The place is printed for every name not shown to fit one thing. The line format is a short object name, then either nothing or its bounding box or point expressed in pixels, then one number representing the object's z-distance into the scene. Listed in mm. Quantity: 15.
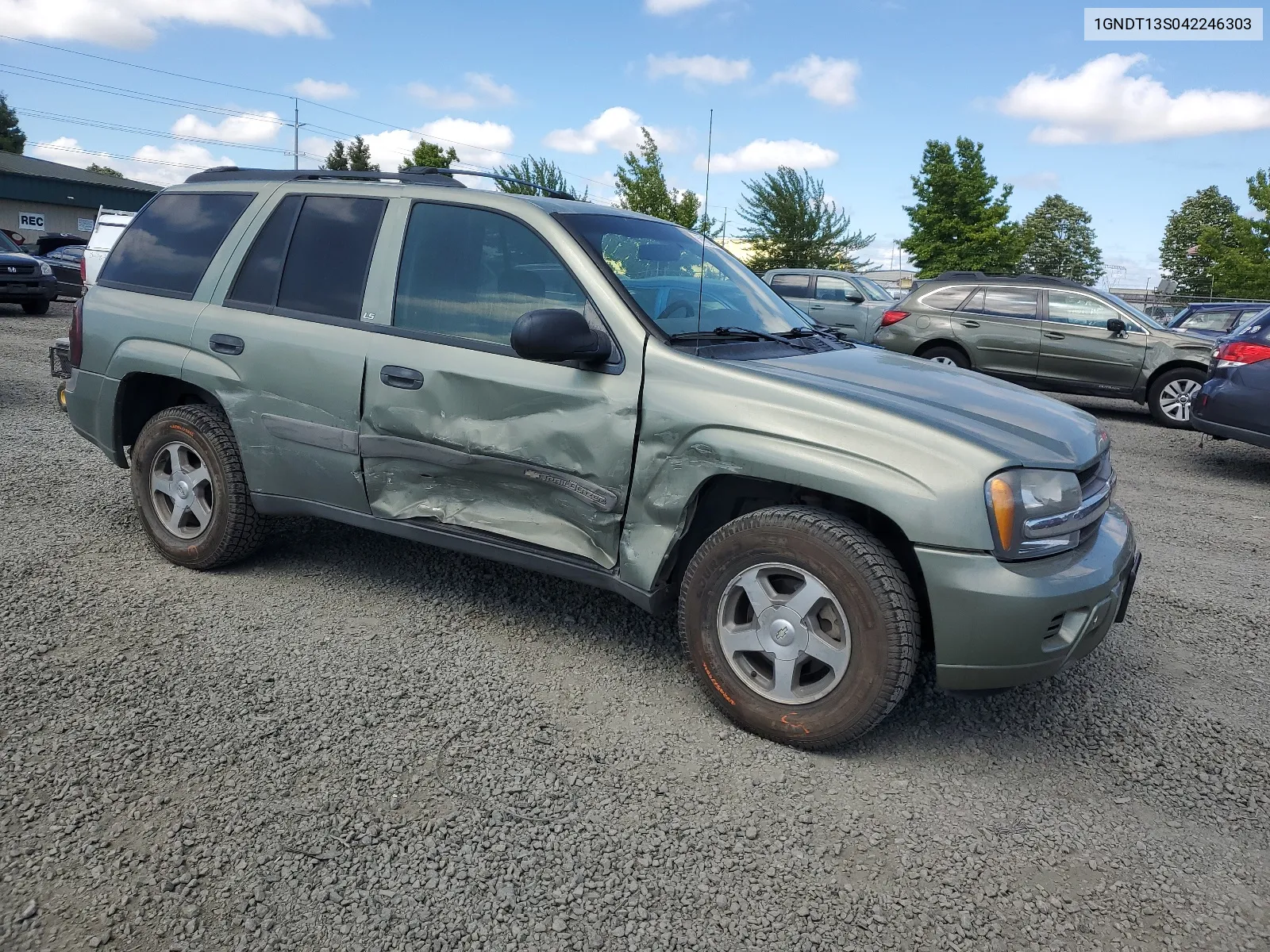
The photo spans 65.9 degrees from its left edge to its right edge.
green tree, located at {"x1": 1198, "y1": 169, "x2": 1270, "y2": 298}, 37406
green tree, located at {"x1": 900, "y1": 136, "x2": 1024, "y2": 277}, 42125
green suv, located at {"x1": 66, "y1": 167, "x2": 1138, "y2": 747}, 3033
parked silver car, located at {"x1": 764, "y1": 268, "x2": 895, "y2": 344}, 16156
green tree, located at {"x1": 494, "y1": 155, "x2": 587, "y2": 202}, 38156
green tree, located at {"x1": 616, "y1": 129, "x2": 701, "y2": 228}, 36438
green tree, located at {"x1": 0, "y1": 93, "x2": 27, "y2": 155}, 81312
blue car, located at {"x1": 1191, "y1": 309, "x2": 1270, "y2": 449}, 8023
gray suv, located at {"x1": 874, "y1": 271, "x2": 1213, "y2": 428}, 11664
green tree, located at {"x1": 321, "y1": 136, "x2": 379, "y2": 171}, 62562
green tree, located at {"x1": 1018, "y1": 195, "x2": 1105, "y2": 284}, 92375
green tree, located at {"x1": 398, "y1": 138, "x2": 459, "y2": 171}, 52469
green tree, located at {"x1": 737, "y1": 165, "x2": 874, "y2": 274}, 41469
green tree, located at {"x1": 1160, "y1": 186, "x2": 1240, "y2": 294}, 75106
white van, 15769
